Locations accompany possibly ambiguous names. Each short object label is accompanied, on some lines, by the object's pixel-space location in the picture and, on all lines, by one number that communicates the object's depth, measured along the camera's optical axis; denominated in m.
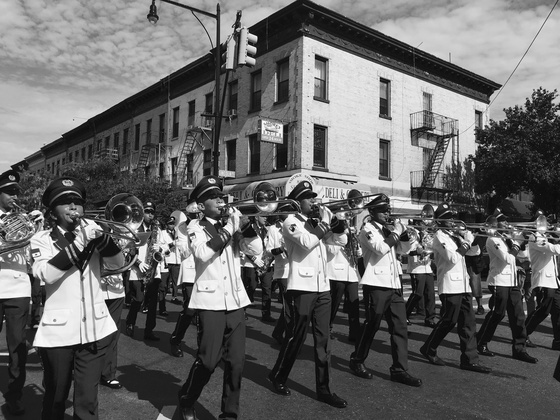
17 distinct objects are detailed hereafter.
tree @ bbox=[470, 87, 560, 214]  21.16
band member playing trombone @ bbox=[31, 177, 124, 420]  3.38
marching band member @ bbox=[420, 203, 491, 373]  6.29
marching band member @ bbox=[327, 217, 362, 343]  7.79
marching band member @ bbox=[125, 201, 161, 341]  7.26
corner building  21.25
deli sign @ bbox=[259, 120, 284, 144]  20.58
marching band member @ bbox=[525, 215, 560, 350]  7.39
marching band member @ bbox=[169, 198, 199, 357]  6.73
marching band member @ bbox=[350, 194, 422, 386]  5.80
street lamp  13.34
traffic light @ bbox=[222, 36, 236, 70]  12.30
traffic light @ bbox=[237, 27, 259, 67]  11.98
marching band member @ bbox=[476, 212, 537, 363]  6.94
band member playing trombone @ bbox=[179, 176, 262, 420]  4.23
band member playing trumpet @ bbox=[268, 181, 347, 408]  5.08
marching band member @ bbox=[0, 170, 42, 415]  4.72
